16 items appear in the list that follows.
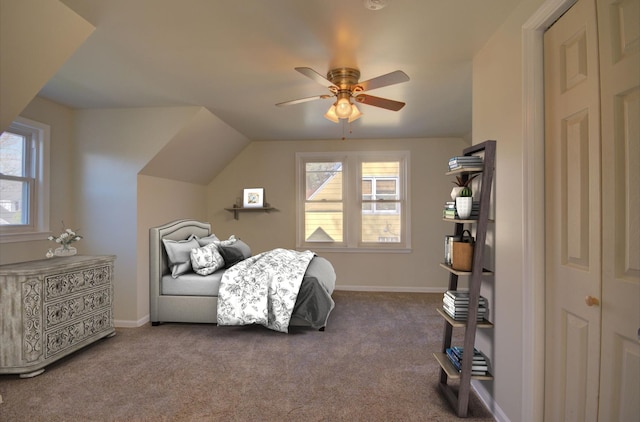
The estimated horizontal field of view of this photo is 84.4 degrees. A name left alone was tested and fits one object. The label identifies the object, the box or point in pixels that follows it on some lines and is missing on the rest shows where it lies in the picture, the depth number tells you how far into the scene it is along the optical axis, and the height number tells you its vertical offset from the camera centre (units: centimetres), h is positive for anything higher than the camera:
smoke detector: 191 +114
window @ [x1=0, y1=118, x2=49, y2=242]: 332 +31
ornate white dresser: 265 -80
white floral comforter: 361 -86
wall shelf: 584 +5
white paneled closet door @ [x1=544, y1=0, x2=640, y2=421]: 129 +0
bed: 367 -82
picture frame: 586 +24
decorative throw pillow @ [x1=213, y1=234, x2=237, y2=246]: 453 -40
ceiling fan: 271 +93
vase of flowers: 330 -29
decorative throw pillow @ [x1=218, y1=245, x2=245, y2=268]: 435 -53
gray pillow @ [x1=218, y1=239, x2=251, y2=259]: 443 -46
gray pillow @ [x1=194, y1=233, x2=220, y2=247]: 460 -37
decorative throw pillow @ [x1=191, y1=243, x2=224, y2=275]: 400 -55
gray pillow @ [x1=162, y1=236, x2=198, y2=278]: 405 -51
